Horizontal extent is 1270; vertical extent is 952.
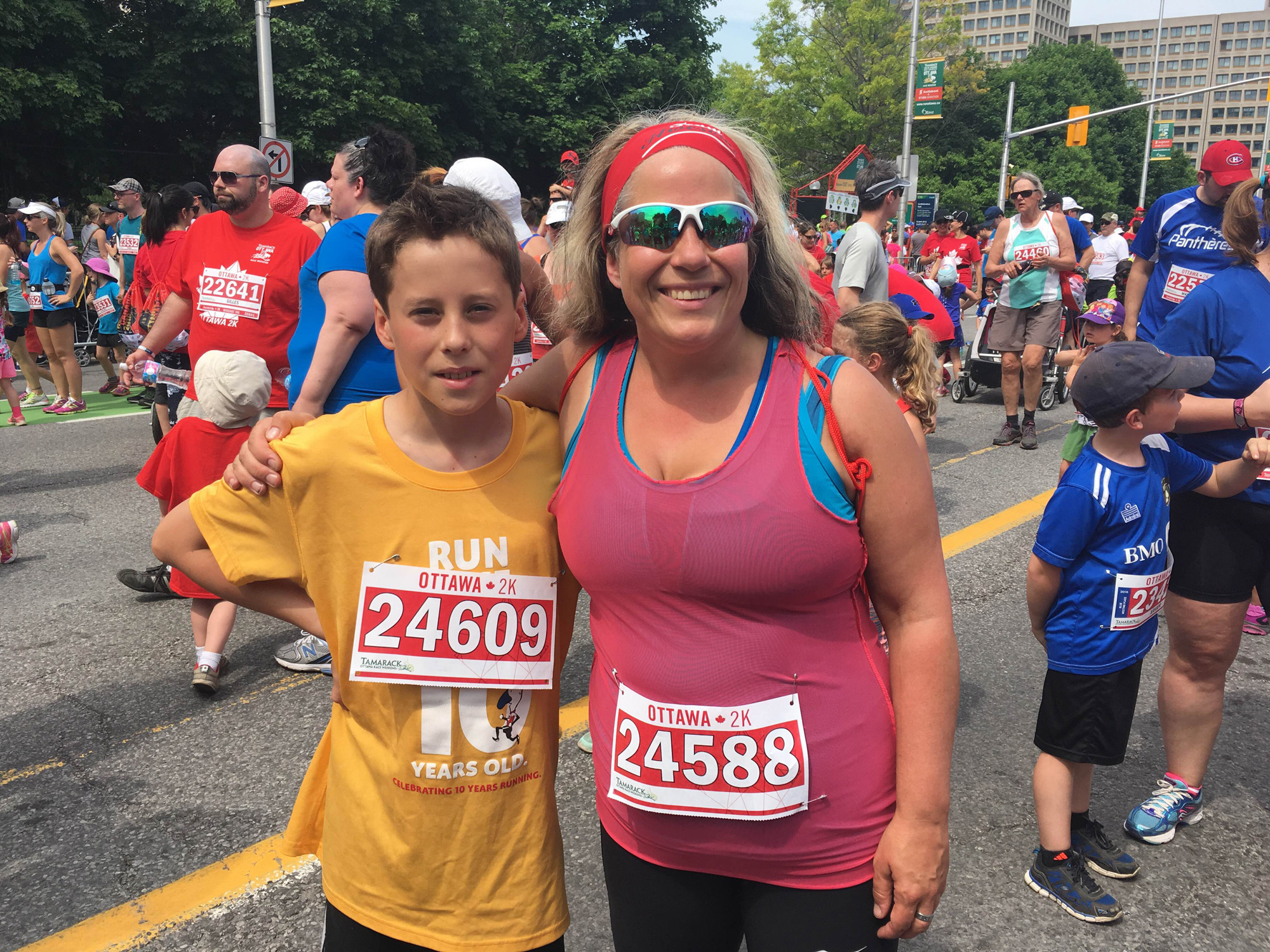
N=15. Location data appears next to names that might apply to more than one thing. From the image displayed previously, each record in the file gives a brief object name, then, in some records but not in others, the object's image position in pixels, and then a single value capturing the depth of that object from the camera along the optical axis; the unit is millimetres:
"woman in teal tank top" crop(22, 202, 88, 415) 10416
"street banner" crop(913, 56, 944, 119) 29688
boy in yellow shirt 1620
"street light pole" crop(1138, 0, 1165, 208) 53981
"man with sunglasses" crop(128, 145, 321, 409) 4453
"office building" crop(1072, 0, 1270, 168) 144000
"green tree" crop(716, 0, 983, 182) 44656
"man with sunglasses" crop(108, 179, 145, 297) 10516
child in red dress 3867
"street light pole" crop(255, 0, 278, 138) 16797
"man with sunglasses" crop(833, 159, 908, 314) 5504
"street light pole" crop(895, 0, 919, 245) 31062
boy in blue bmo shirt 2705
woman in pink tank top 1467
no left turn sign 14820
